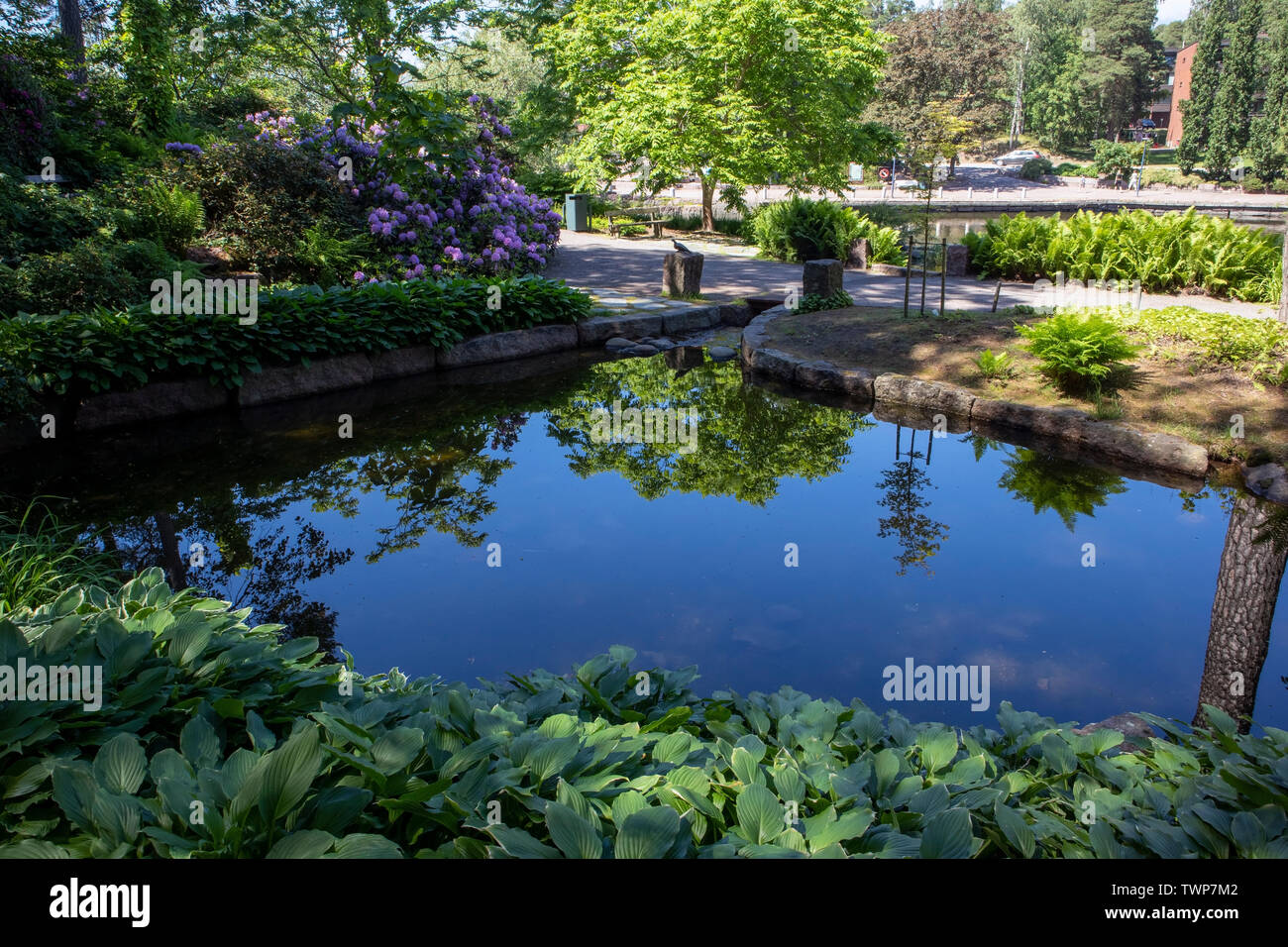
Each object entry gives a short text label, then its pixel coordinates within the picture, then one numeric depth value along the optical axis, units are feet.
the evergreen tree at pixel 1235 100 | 130.41
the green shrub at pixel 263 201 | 33.22
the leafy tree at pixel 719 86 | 57.88
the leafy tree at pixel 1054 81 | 178.09
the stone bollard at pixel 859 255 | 49.26
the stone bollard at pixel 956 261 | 45.11
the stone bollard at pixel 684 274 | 40.14
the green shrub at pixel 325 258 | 32.32
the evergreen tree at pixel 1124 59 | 174.70
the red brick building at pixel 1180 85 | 179.73
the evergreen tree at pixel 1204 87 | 139.13
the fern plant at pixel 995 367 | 25.91
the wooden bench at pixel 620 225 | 66.54
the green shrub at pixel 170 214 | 31.19
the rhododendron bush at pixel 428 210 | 35.42
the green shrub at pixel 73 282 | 24.64
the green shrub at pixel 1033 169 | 156.46
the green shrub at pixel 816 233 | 49.42
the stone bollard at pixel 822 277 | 36.86
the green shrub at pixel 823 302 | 36.55
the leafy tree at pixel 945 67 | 140.05
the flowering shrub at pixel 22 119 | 35.96
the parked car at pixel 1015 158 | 172.35
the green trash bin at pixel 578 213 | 67.15
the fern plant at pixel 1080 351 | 23.43
